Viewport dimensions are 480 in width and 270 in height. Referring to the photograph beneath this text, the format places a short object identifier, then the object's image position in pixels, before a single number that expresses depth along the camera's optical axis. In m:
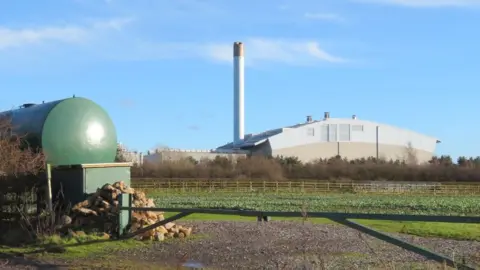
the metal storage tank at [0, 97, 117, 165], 16.17
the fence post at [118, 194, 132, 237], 13.16
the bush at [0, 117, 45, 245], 14.80
